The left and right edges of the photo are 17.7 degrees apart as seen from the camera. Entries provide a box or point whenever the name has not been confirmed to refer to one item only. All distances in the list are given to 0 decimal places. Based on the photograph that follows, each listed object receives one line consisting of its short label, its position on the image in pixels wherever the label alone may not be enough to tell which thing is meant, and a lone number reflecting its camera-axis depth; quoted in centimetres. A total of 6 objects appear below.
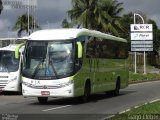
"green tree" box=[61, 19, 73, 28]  7469
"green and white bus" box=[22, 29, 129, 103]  2028
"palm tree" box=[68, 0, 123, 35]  6462
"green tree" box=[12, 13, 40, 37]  8666
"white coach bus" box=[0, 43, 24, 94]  2711
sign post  5297
